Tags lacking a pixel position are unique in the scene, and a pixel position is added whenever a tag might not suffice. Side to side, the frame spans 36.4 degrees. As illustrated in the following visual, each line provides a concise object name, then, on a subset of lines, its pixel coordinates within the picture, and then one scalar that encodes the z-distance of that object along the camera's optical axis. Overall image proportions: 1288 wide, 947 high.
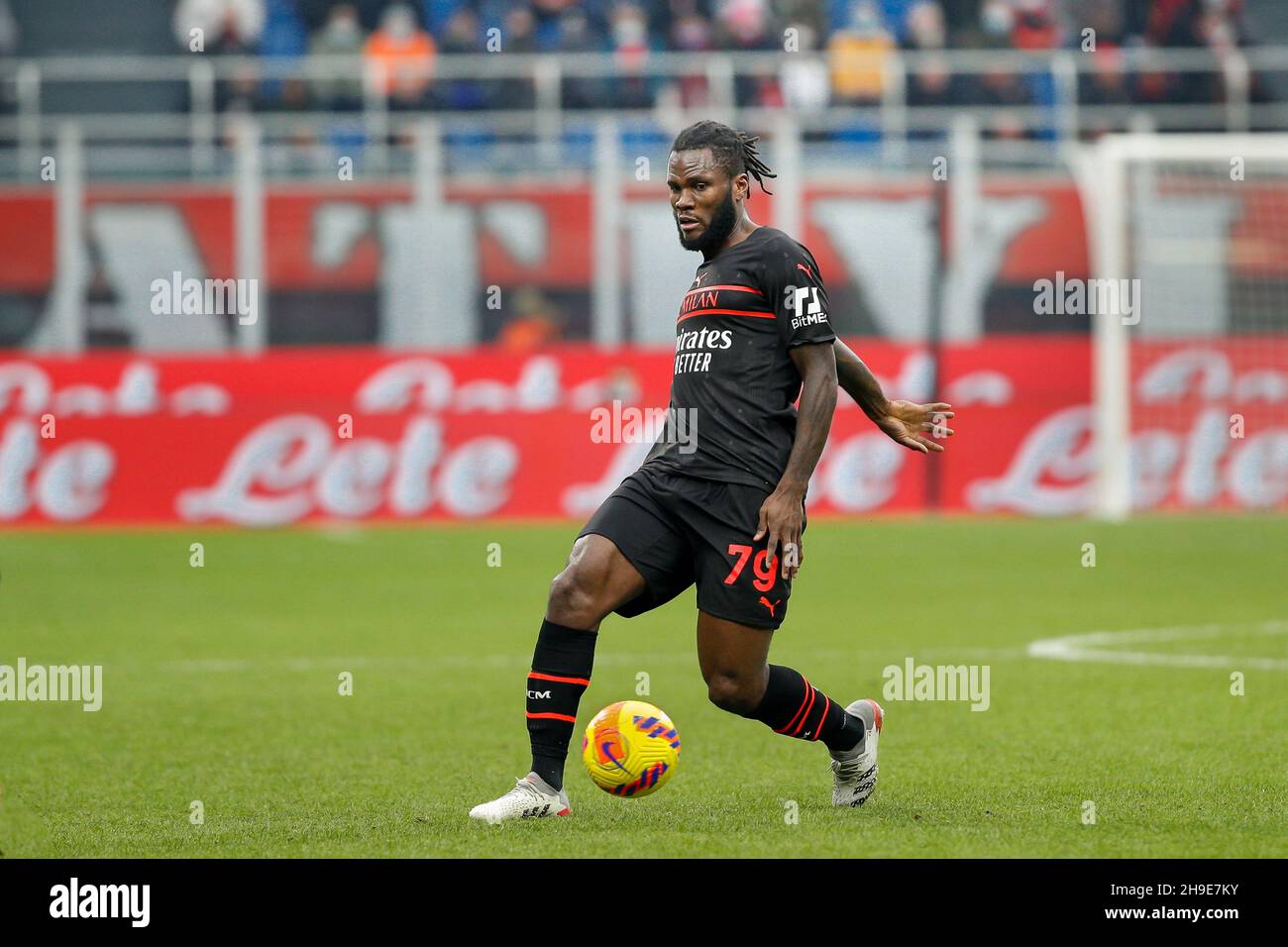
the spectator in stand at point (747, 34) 22.23
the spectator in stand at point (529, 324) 20.34
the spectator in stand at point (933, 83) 21.39
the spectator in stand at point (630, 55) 21.45
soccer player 6.33
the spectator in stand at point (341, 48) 21.36
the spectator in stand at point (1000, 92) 20.81
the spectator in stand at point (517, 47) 21.67
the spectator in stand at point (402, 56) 21.20
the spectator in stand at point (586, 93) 21.25
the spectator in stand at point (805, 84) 21.95
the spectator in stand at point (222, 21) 23.28
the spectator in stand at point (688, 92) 21.31
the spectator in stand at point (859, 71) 21.80
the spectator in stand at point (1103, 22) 23.66
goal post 19.25
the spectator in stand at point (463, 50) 21.62
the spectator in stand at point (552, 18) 23.56
